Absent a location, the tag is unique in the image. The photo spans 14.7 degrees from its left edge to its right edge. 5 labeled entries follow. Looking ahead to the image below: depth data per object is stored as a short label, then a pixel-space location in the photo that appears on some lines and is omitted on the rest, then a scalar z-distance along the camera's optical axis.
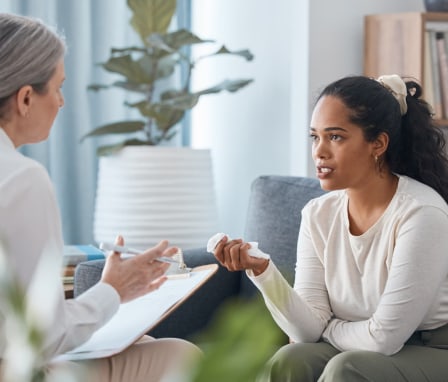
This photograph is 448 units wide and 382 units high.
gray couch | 4.68
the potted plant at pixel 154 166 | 6.06
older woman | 2.50
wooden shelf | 5.74
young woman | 3.37
